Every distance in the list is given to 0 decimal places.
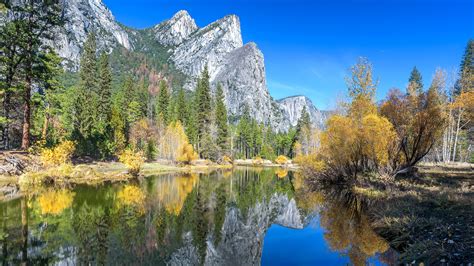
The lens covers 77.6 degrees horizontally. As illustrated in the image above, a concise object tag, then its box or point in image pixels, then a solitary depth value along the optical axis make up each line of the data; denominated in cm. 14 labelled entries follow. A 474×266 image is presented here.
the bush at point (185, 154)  5616
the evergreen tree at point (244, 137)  10588
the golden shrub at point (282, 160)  9162
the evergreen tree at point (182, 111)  7850
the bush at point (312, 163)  3219
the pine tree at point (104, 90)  5888
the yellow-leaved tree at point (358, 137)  2314
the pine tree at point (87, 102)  4697
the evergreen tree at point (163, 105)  7797
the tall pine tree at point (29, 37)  2602
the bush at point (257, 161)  9362
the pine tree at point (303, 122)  9794
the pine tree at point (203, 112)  7306
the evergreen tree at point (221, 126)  7394
